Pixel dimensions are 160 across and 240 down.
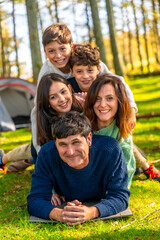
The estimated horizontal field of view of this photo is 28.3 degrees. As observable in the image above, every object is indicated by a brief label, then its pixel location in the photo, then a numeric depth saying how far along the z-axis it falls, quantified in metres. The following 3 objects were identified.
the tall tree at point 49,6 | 23.05
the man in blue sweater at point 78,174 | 3.02
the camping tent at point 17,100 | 10.02
